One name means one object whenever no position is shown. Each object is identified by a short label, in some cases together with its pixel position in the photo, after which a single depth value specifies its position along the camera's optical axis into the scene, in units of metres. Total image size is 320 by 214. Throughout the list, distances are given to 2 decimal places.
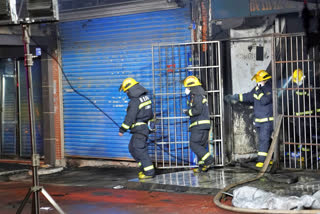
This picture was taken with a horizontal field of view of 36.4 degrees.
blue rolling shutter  10.91
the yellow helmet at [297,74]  9.76
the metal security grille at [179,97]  10.27
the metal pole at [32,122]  5.57
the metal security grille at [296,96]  10.23
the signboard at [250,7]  9.73
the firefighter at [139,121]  9.46
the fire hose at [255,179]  6.28
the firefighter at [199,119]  9.66
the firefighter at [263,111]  9.95
